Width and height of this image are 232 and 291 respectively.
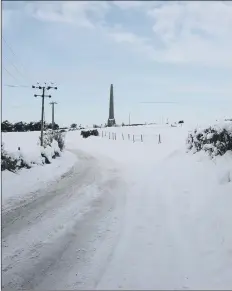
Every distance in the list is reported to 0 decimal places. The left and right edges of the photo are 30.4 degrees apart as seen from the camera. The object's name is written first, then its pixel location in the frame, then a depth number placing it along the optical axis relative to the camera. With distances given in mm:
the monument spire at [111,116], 54888
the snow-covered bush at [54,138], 29191
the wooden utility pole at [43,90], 35938
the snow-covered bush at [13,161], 16906
